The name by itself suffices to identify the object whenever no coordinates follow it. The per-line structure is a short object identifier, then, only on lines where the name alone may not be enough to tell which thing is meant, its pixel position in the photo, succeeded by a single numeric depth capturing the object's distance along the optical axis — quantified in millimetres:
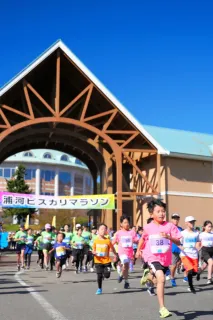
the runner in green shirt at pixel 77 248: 15695
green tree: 58056
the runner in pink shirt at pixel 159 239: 6969
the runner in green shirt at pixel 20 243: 17453
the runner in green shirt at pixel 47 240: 17031
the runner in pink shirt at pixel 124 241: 11695
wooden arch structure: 24619
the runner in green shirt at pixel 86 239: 17141
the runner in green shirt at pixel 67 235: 17548
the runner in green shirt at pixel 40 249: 17356
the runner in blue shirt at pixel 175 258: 11759
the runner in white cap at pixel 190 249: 10065
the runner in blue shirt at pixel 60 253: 13938
